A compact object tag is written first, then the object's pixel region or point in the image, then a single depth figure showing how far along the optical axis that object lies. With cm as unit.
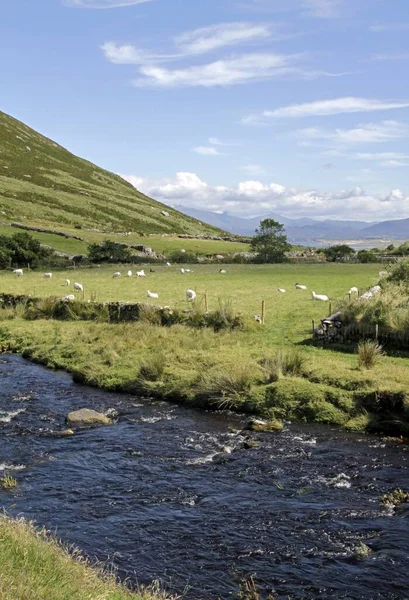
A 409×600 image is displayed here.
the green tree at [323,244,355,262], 9844
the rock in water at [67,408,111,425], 2191
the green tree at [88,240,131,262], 8394
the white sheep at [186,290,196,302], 4145
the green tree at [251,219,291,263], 9256
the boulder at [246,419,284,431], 2088
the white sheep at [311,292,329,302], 4128
